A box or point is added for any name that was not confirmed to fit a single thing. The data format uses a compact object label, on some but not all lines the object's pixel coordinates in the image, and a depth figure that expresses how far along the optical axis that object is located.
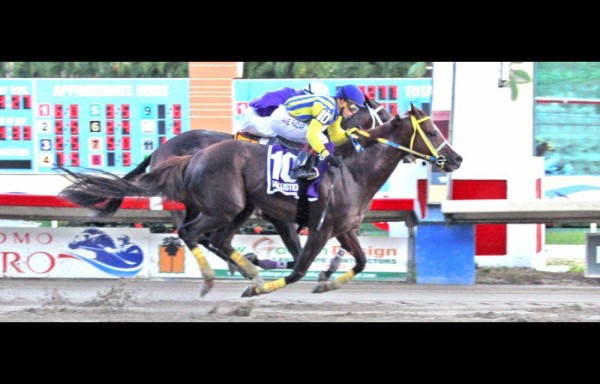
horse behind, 17.47
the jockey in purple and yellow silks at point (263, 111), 18.27
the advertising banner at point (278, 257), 21.95
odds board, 25.19
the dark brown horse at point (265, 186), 16.23
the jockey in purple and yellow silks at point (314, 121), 16.14
